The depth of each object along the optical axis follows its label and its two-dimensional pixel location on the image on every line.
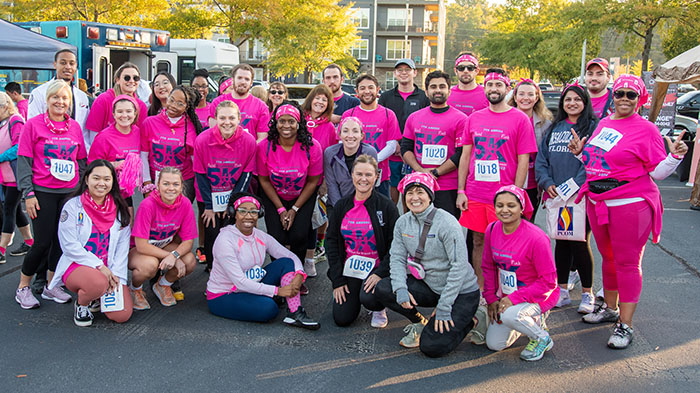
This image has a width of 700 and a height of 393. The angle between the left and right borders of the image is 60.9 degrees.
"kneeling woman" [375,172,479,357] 4.17
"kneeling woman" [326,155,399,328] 4.77
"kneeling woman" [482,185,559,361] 4.16
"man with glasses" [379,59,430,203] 6.54
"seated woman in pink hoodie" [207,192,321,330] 4.71
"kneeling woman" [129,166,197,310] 4.94
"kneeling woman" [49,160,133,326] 4.60
